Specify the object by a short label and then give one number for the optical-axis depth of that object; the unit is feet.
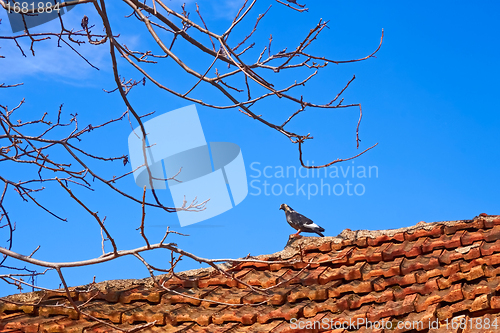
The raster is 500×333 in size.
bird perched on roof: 26.37
